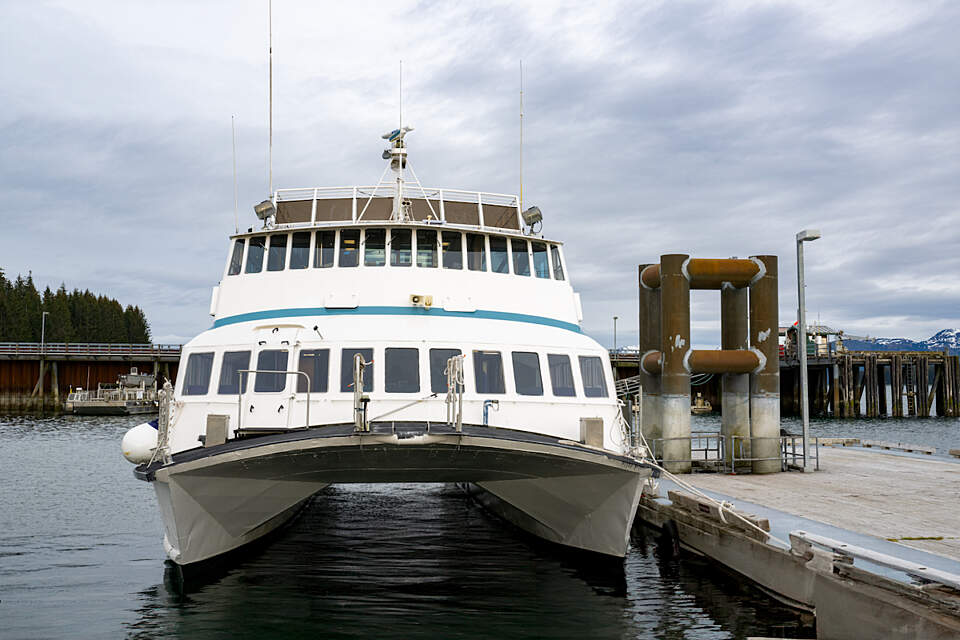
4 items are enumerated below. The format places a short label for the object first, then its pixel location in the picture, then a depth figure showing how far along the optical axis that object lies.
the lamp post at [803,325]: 18.67
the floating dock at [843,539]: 7.55
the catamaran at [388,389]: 10.17
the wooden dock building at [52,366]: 69.12
